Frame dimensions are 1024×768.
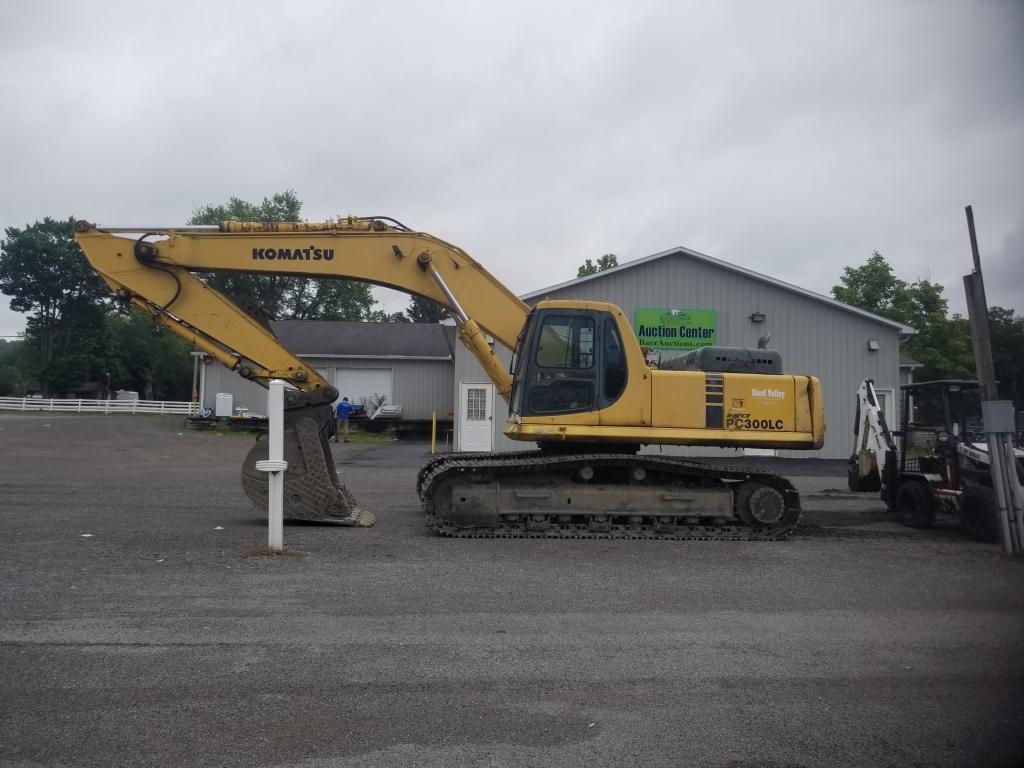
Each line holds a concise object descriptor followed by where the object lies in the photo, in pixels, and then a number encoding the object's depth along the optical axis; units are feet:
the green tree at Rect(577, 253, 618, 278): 199.61
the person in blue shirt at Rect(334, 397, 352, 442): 94.32
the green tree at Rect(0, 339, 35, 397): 204.19
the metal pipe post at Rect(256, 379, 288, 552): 25.52
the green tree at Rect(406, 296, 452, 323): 249.75
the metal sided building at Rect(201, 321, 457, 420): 110.73
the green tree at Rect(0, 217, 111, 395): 189.47
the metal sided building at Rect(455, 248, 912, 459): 74.38
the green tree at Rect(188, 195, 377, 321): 200.34
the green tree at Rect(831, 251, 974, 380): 117.29
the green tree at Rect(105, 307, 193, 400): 204.74
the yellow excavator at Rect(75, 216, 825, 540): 30.07
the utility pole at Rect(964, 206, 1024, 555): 27.02
